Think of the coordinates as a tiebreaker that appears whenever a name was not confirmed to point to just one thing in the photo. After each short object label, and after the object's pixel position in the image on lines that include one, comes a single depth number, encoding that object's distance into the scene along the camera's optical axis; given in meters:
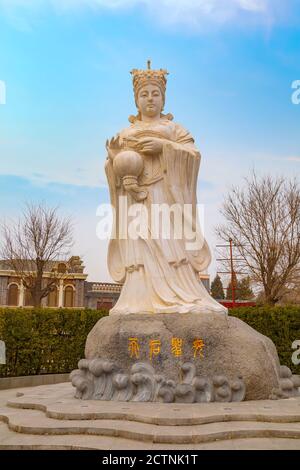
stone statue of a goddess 6.69
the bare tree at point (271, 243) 17.27
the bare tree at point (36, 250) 18.48
